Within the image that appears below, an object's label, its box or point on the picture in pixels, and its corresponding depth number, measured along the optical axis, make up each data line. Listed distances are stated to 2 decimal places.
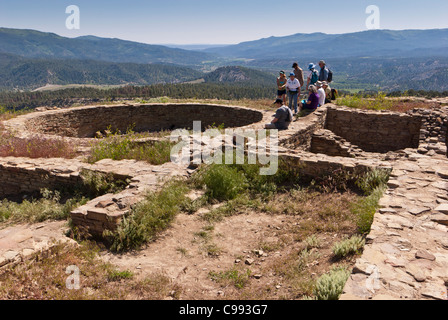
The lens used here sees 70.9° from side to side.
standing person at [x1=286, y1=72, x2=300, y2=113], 12.30
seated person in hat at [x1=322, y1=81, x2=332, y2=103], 14.14
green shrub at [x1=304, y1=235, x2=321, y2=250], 4.68
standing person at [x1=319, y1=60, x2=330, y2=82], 13.58
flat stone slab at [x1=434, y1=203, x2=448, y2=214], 4.54
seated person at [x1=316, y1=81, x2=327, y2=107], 13.17
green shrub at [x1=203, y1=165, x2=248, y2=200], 6.50
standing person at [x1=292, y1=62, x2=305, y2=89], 12.97
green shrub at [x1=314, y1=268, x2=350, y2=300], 3.14
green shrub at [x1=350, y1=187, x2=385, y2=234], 4.67
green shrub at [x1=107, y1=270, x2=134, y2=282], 4.14
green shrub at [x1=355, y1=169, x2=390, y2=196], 5.95
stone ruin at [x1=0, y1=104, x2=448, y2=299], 3.34
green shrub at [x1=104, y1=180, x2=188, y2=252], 4.99
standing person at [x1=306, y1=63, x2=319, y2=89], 13.54
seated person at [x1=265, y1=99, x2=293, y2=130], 10.11
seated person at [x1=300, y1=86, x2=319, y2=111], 12.54
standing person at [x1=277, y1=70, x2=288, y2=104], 12.91
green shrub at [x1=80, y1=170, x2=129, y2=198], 6.84
